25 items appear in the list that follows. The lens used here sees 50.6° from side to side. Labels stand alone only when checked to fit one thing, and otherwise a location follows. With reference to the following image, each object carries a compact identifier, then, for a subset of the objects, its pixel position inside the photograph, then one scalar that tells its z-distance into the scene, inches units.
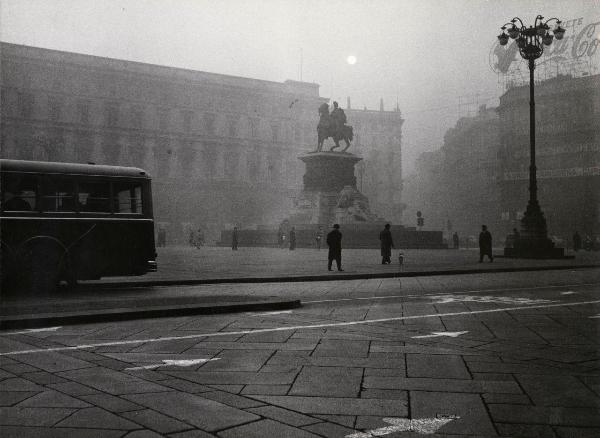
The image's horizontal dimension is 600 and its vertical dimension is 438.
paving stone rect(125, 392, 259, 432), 141.8
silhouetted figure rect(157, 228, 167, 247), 1788.9
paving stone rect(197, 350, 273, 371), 199.9
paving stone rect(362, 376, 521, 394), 173.9
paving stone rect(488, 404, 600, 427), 144.4
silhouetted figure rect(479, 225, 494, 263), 888.3
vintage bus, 456.8
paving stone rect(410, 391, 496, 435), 139.3
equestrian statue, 1601.9
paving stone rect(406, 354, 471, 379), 192.4
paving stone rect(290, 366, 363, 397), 170.6
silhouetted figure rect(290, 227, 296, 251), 1358.3
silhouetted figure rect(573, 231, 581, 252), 1576.2
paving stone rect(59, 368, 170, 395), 172.4
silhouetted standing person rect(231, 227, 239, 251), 1476.4
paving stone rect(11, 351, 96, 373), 202.2
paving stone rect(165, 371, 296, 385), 181.9
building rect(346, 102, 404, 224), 4074.8
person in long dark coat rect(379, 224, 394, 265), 848.9
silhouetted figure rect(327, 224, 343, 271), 705.0
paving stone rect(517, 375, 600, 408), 160.9
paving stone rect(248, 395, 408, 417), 152.2
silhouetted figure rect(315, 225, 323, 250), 1403.8
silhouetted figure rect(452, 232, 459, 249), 1654.8
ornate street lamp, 959.6
